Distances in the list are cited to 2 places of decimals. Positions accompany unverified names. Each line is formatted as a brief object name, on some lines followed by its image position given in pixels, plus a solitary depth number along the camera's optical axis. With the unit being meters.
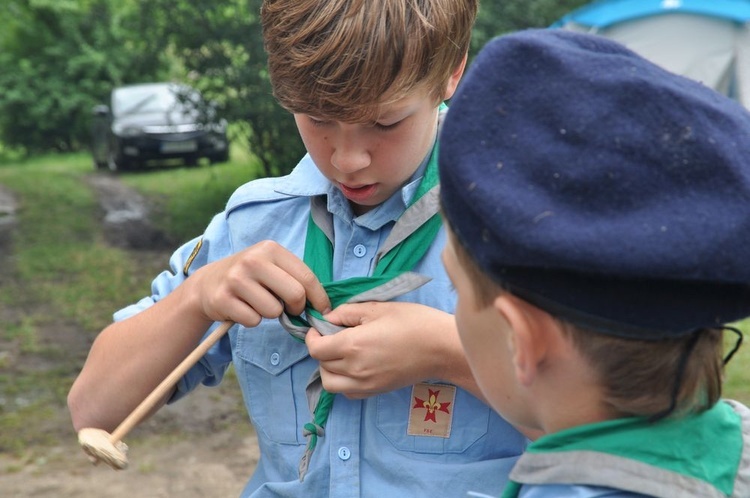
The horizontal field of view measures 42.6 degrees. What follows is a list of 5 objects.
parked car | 15.69
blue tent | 8.84
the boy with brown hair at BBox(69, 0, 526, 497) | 1.61
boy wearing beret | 1.04
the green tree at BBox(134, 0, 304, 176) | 8.19
